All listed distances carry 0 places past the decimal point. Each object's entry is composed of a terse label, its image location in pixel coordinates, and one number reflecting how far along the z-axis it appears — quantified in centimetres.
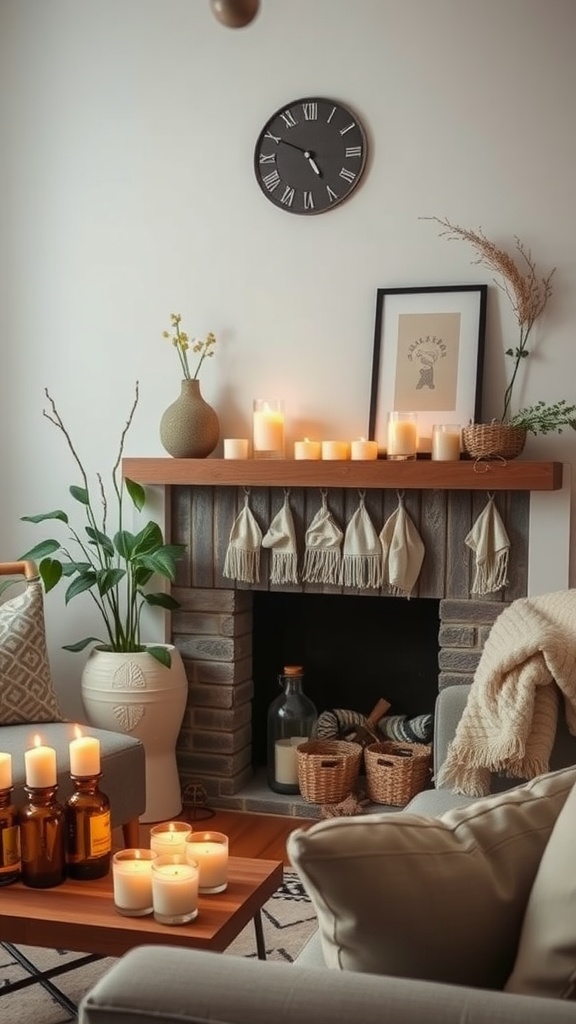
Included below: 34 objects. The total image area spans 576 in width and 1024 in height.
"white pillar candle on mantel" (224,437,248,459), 359
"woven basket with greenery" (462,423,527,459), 330
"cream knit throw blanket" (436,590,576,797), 238
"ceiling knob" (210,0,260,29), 197
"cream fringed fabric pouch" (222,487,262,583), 367
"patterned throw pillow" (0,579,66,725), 296
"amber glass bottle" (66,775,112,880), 209
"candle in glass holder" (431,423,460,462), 337
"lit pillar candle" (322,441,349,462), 349
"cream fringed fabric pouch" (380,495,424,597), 350
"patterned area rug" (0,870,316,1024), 231
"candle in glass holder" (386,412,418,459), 341
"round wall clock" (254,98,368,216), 360
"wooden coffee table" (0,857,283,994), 184
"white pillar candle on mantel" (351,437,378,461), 345
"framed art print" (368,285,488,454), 349
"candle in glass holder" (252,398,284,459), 357
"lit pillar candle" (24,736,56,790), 206
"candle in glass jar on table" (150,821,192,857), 201
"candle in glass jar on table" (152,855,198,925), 185
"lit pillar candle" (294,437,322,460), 352
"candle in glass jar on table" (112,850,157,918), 190
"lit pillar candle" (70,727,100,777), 212
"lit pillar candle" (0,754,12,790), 208
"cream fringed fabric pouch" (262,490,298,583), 363
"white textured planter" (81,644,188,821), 348
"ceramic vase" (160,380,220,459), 360
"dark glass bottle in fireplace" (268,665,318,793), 373
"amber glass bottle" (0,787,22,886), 207
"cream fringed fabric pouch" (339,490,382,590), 354
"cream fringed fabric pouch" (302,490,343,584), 359
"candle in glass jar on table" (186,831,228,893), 199
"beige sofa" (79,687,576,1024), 102
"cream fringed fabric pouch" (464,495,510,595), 343
